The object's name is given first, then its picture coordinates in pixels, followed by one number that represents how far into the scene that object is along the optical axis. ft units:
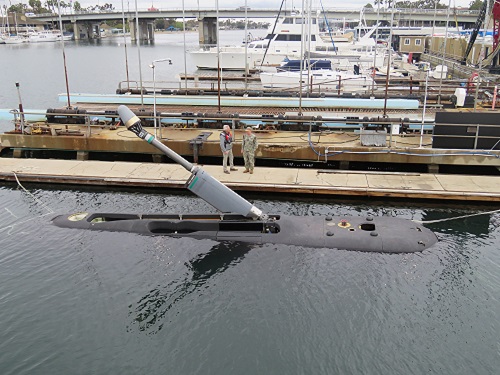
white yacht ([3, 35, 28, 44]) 524.93
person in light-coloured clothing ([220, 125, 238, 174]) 70.74
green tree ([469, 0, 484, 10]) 469.69
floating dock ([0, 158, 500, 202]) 68.08
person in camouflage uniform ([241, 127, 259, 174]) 71.15
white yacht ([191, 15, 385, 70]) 196.21
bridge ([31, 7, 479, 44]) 345.51
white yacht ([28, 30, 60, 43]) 564.80
